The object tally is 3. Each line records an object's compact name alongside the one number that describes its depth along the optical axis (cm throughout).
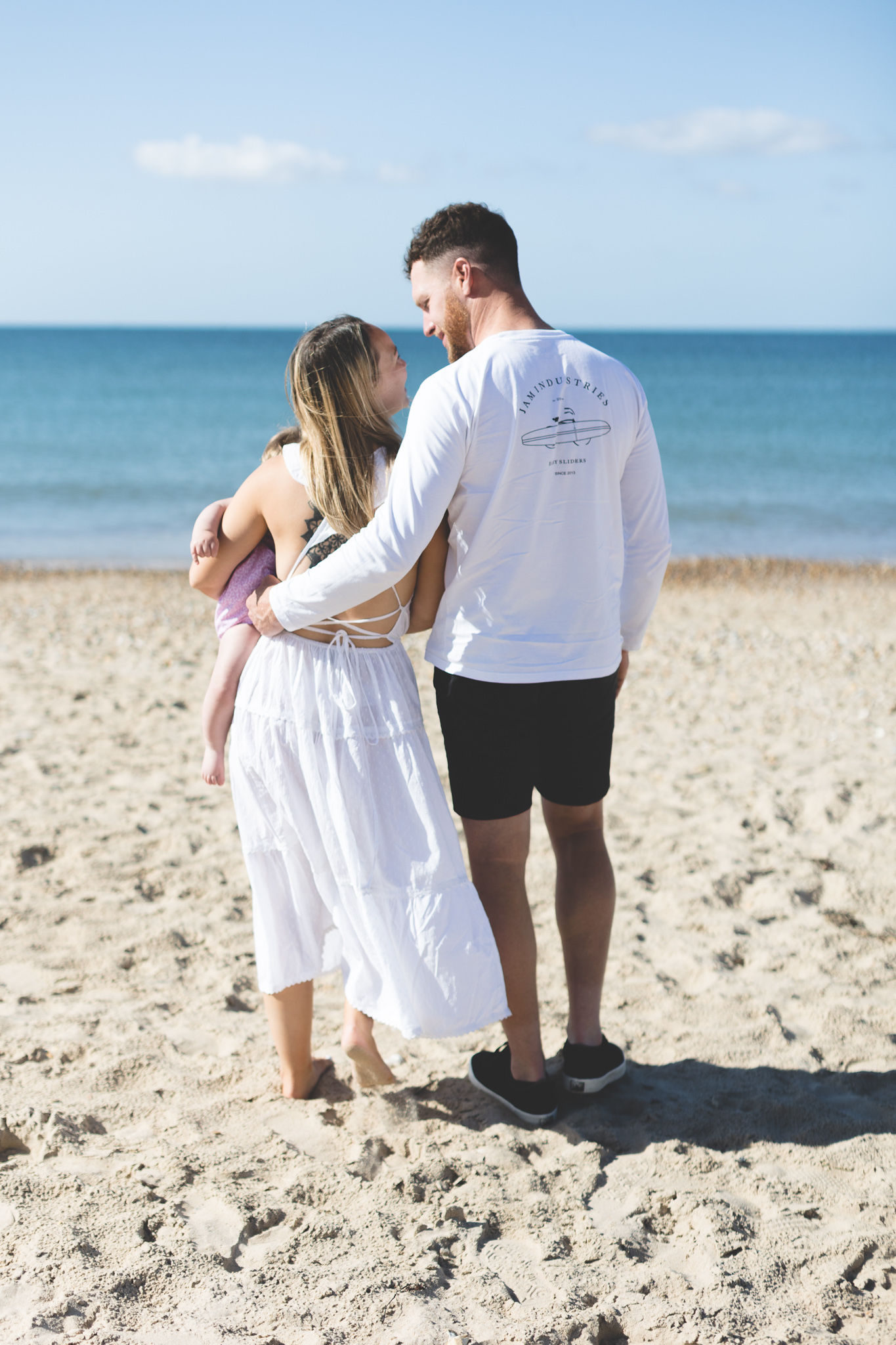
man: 225
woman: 239
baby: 254
